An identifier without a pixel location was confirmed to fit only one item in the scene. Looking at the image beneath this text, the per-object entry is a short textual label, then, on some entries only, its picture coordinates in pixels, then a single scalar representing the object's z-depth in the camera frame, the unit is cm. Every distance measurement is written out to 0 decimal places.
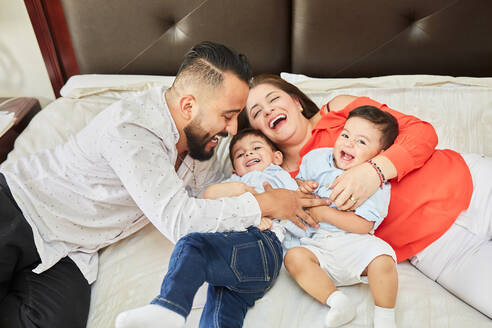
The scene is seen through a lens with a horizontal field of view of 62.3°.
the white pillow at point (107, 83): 196
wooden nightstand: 194
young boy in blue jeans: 93
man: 117
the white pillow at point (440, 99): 167
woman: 121
